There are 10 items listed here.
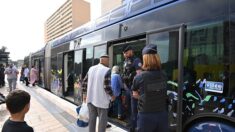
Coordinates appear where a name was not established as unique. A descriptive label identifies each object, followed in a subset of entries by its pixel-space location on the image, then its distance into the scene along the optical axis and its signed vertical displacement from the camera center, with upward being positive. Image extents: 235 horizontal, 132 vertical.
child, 1.24 -0.36
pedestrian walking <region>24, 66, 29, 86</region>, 11.81 -0.79
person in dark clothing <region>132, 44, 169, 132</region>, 1.83 -0.35
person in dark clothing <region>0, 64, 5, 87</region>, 11.69 -0.94
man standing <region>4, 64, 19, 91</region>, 8.38 -0.56
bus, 1.86 +0.22
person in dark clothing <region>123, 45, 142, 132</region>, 2.96 -0.10
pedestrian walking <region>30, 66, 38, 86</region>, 11.01 -0.72
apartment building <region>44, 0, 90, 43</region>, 49.86 +16.13
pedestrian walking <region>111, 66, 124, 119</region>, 3.55 -0.38
